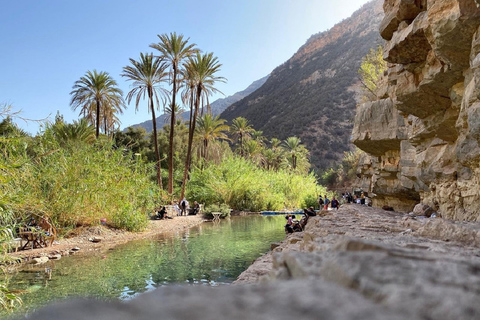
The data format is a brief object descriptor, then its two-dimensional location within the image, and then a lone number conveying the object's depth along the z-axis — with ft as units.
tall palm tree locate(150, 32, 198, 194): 76.89
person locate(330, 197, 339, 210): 66.80
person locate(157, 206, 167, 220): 59.31
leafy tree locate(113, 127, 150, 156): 114.54
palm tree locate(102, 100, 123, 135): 85.73
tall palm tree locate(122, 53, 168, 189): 77.36
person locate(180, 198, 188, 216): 69.36
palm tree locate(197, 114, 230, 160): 106.93
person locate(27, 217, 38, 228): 34.65
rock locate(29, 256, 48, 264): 28.70
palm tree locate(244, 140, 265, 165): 134.51
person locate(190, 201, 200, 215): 72.79
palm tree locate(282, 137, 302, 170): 149.59
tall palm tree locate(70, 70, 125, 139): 80.69
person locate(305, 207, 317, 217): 43.09
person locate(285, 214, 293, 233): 40.34
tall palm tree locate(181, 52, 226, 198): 80.23
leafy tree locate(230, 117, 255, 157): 137.08
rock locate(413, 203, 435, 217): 28.09
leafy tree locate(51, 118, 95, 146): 77.91
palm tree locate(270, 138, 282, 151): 157.48
